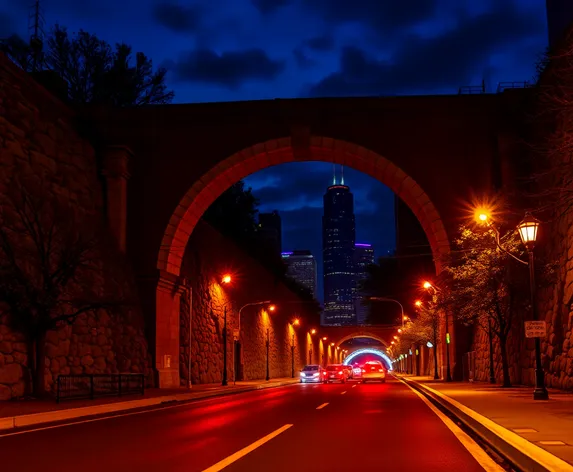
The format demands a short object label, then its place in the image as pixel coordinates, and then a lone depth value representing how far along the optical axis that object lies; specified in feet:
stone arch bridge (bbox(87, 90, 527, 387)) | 112.16
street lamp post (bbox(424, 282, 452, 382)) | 120.67
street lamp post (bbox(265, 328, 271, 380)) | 208.64
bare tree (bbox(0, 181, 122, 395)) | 72.28
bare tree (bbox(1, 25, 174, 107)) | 193.06
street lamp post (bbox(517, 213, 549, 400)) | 63.10
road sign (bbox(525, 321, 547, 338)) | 62.90
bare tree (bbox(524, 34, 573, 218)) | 76.33
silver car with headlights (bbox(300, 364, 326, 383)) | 174.40
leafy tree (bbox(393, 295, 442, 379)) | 156.97
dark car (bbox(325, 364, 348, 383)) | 175.83
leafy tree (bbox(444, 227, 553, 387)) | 90.43
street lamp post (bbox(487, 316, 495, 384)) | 100.02
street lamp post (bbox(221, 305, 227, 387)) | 128.36
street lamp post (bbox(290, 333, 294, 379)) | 255.47
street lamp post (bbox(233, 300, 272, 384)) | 171.59
